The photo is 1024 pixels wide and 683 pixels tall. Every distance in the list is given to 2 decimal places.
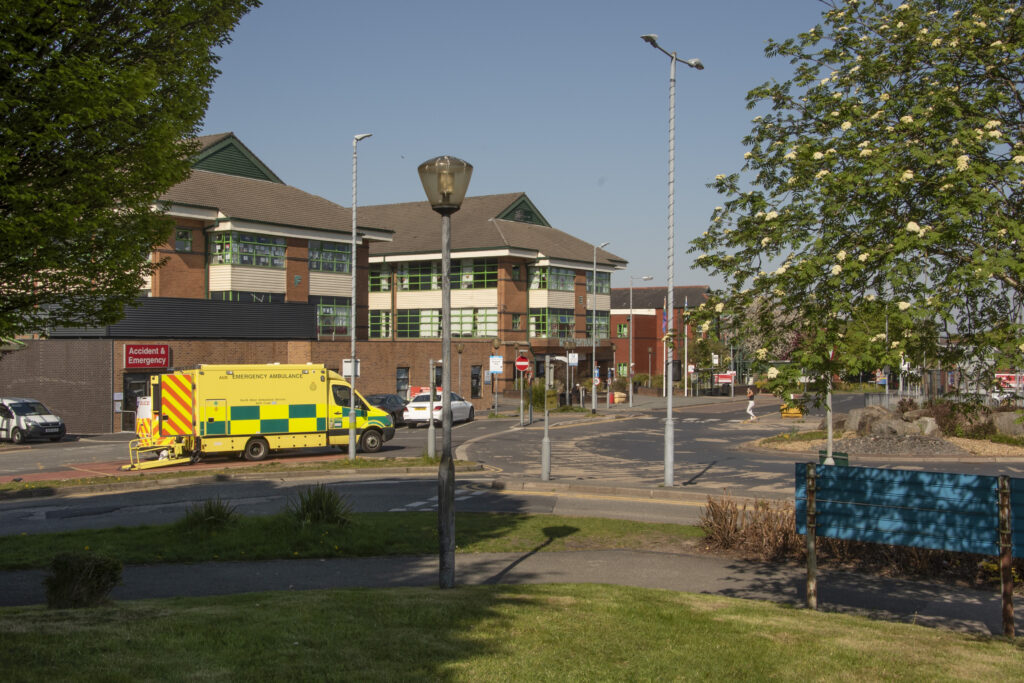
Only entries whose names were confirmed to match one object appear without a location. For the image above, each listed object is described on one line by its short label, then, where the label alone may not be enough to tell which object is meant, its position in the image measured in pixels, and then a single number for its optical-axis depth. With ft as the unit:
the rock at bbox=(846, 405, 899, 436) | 104.73
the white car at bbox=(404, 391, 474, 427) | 131.31
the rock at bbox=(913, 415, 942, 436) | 94.95
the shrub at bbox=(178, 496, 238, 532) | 41.47
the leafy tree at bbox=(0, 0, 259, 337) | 28.84
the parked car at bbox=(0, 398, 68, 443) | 109.29
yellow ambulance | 83.25
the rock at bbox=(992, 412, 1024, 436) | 92.53
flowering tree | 24.44
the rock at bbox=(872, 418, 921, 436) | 94.89
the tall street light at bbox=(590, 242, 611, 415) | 167.88
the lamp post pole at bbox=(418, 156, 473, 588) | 29.58
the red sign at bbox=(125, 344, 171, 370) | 126.52
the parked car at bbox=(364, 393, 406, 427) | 133.20
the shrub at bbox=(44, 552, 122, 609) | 25.38
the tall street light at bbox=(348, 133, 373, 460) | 83.20
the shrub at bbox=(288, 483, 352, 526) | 42.88
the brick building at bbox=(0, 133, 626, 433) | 125.90
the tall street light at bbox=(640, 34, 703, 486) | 62.28
